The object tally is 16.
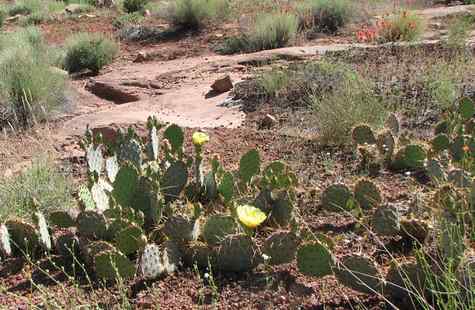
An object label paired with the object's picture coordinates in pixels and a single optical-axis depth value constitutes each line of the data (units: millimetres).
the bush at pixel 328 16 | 13008
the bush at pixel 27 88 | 8094
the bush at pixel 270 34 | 11633
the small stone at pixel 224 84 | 8672
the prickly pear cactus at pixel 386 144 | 4961
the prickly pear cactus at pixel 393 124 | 5238
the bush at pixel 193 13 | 14148
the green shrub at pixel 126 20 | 15562
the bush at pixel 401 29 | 10789
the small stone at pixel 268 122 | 6828
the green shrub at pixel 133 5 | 17719
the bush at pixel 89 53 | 11797
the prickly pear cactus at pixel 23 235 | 3906
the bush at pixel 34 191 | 4652
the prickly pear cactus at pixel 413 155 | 4773
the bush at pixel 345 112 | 5762
